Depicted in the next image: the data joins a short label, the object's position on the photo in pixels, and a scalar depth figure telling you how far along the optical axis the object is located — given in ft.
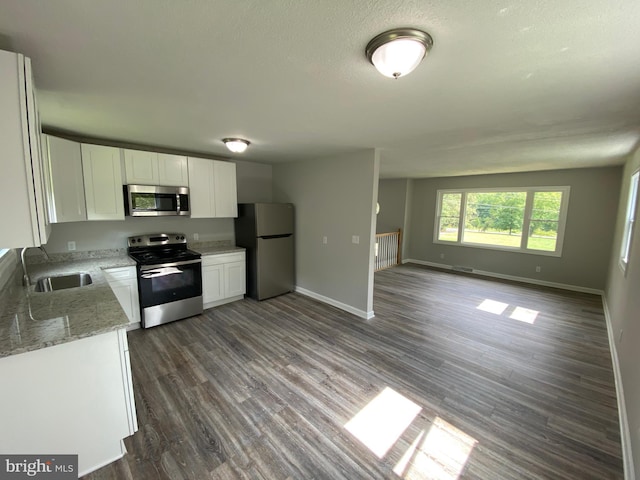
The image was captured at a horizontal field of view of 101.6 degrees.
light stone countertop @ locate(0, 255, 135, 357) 4.68
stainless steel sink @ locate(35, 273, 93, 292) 8.46
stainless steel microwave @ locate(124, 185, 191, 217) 11.18
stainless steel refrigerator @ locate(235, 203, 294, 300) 14.29
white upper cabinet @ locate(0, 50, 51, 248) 4.08
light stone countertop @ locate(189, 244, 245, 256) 13.51
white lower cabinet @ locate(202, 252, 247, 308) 13.18
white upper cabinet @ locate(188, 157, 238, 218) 13.03
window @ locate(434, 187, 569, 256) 18.31
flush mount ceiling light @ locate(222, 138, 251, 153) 10.41
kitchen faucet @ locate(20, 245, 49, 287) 7.47
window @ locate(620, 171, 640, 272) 10.38
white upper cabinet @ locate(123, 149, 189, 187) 11.18
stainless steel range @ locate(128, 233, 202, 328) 11.00
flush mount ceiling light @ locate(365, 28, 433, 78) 3.84
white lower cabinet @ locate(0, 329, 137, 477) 4.57
